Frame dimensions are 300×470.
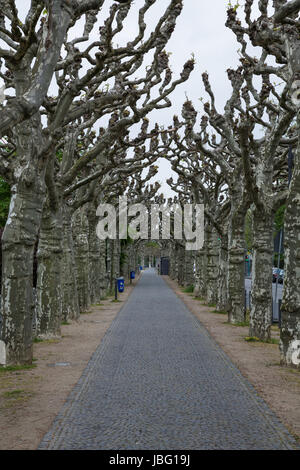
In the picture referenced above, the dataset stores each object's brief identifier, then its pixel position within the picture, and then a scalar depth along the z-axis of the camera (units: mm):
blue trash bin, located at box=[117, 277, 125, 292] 34625
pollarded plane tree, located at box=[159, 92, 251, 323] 16438
